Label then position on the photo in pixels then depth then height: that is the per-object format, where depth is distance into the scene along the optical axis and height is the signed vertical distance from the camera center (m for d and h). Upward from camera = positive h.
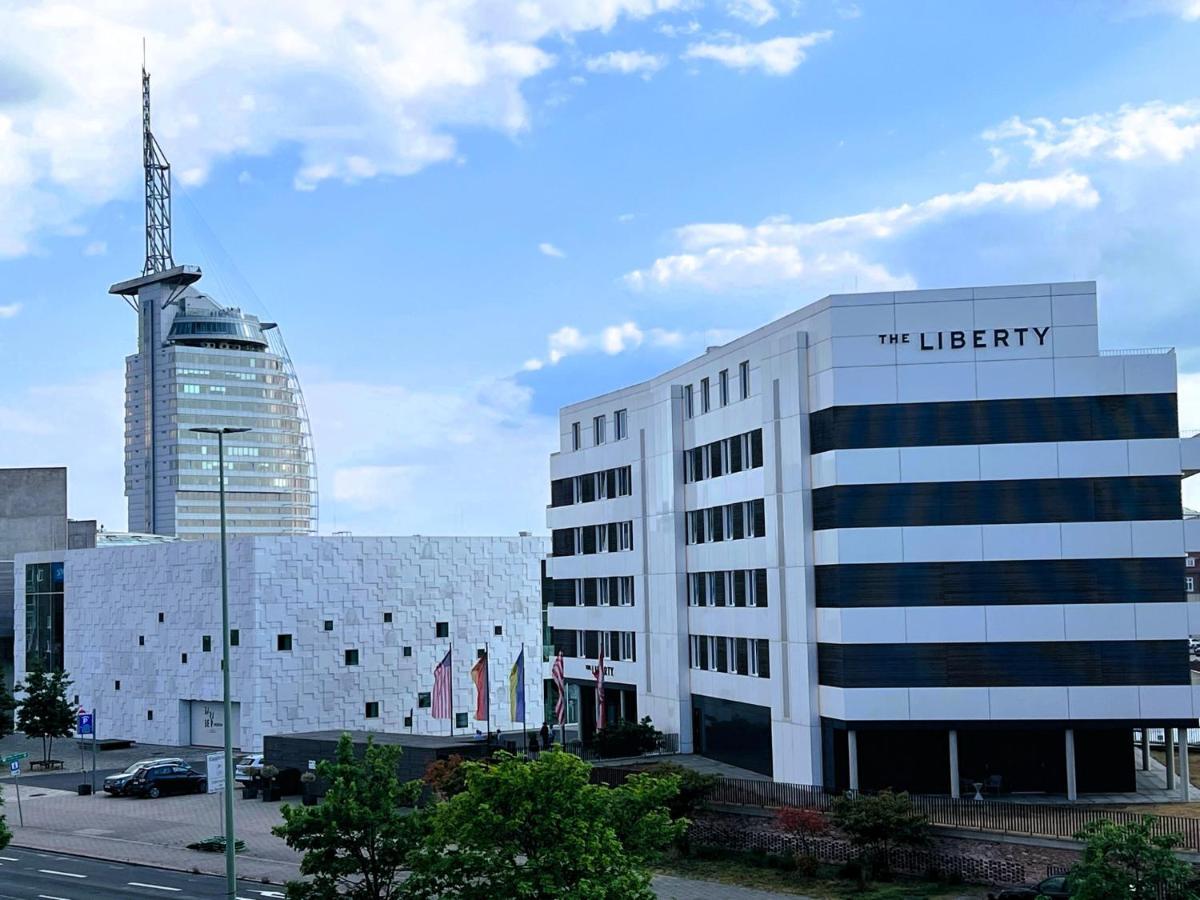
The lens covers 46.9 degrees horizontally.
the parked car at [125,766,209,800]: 72.00 -10.64
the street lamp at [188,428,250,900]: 35.16 -5.65
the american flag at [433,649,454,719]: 67.12 -5.73
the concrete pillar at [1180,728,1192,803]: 50.76 -7.87
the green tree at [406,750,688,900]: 30.80 -6.14
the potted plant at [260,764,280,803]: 68.69 -10.41
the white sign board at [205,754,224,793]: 48.22 -7.01
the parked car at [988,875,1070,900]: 39.12 -9.46
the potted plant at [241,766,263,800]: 69.69 -10.55
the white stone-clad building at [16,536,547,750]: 88.00 -3.72
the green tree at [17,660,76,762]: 86.69 -8.05
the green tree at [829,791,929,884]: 44.16 -8.38
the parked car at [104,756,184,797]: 72.25 -10.44
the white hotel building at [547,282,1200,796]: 52.12 +0.67
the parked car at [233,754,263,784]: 72.94 -10.13
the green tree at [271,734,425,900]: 34.47 -6.48
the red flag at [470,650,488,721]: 68.31 -5.33
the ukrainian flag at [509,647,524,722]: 68.19 -5.91
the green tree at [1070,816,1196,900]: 30.50 -7.00
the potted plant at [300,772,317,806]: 66.19 -10.22
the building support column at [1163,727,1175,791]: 52.34 -7.50
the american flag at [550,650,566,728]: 65.12 -5.42
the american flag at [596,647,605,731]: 71.19 -6.52
